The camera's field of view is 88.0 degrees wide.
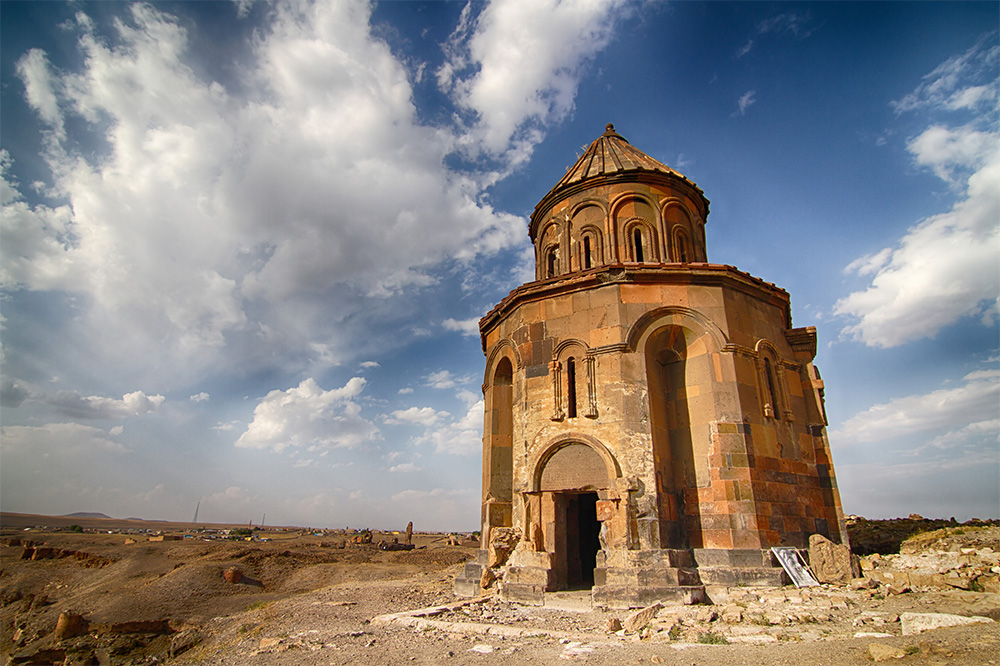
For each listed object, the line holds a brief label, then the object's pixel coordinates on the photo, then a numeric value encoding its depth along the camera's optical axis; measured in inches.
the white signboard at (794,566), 311.9
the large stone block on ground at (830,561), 321.1
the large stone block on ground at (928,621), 174.5
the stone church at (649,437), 334.6
